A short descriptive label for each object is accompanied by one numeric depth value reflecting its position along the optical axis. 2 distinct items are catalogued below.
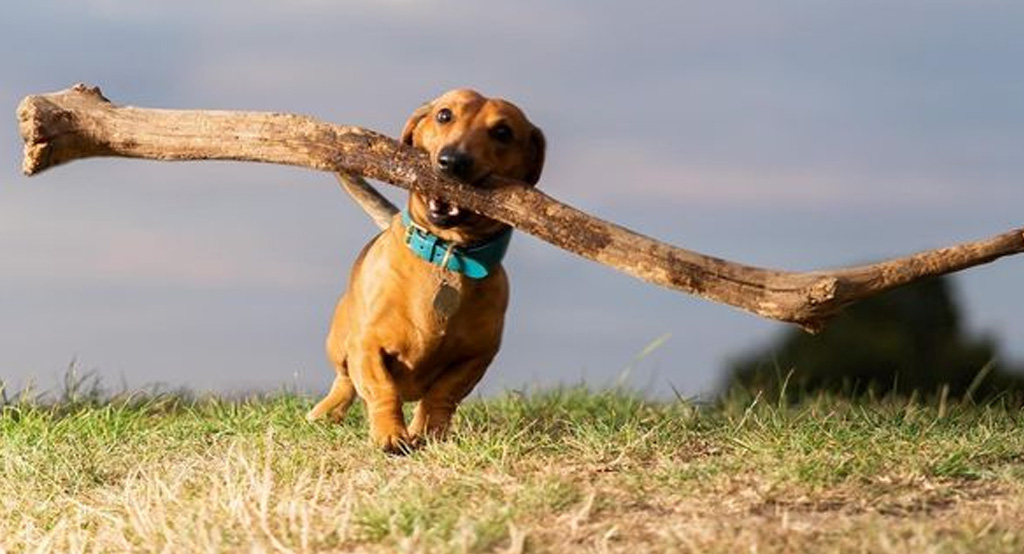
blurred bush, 10.32
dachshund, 5.84
